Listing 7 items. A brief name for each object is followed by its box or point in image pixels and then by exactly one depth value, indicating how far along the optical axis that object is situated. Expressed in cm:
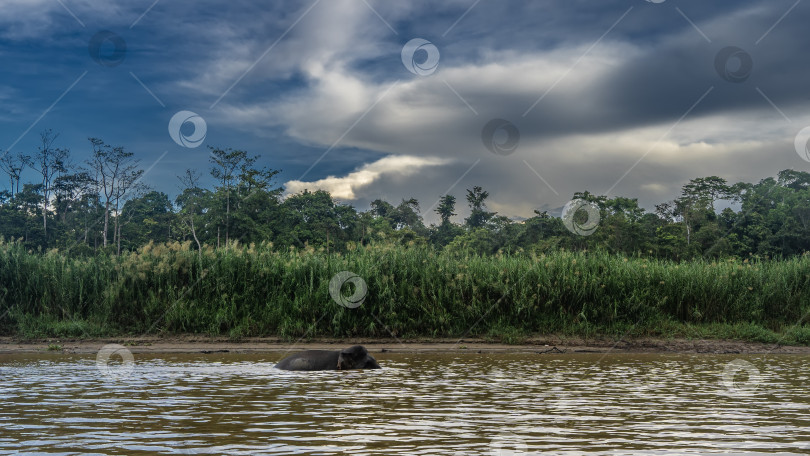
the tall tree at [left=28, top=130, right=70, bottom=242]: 6406
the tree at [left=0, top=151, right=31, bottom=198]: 6519
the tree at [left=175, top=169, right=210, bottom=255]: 5781
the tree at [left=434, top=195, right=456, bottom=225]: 8138
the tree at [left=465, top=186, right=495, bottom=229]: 7744
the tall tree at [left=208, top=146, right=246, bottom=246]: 5941
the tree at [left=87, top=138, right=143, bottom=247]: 6262
